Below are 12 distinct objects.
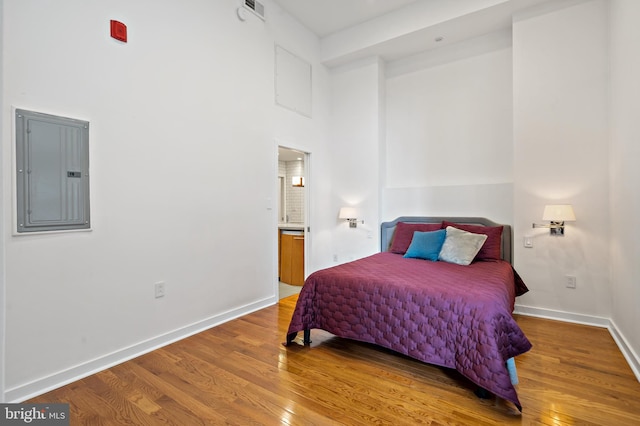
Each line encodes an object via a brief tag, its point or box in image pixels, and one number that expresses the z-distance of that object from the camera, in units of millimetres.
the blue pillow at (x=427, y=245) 3529
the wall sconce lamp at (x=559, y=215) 3141
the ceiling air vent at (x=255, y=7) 3623
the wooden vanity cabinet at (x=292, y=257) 4918
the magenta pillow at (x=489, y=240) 3529
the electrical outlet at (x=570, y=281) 3355
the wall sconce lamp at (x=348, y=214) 4641
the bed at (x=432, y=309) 2021
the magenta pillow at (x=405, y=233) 4051
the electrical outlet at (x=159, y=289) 2820
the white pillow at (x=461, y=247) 3334
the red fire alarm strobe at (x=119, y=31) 2498
